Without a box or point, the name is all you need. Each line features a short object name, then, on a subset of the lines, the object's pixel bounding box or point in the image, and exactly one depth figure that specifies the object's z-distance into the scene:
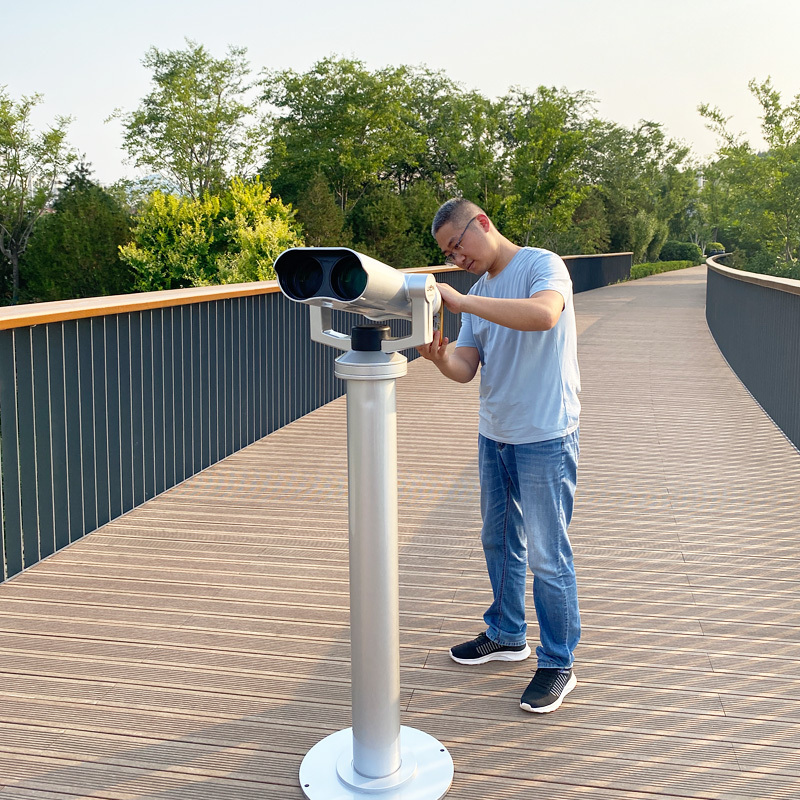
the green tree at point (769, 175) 28.72
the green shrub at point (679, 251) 60.00
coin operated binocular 2.24
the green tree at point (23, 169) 45.00
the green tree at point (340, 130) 49.41
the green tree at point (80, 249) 35.31
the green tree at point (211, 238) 12.24
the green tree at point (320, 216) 40.53
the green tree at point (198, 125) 54.44
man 2.75
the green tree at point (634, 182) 48.25
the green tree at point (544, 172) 30.81
